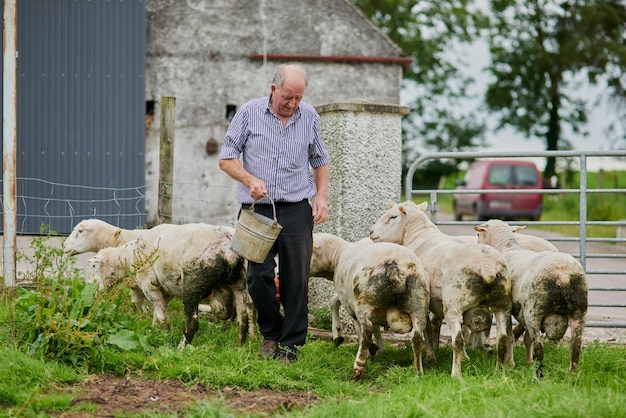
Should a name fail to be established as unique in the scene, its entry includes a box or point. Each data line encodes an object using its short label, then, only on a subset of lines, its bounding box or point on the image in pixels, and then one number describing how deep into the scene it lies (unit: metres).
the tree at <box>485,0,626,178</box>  69.62
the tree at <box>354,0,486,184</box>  59.94
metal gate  18.50
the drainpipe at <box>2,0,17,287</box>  19.39
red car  51.50
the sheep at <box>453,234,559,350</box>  16.30
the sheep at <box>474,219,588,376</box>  13.21
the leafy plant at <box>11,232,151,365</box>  13.00
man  14.55
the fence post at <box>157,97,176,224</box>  20.92
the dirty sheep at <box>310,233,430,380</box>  13.45
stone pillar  18.27
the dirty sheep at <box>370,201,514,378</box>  13.31
